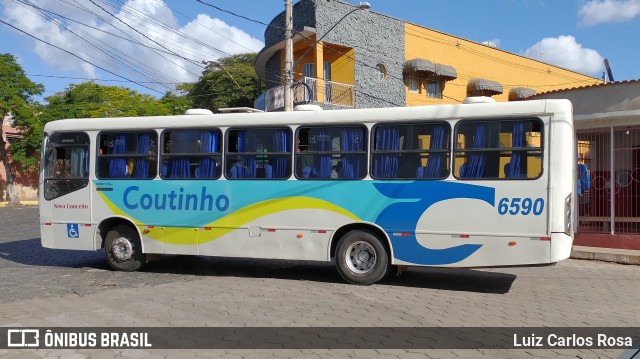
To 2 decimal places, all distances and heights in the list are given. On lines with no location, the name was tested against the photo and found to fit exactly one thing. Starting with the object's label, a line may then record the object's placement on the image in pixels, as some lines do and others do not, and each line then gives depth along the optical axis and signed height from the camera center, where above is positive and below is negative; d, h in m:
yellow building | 25.72 +6.35
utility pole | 16.64 +3.81
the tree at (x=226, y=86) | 45.62 +8.40
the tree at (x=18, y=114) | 36.53 +4.64
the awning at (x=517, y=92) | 33.25 +5.84
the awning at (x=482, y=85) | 31.14 +5.80
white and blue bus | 8.27 +0.02
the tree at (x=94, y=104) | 39.47 +5.94
